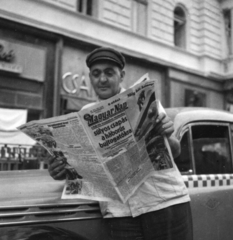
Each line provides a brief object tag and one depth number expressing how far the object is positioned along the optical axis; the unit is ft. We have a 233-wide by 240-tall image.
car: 4.73
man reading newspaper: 4.33
